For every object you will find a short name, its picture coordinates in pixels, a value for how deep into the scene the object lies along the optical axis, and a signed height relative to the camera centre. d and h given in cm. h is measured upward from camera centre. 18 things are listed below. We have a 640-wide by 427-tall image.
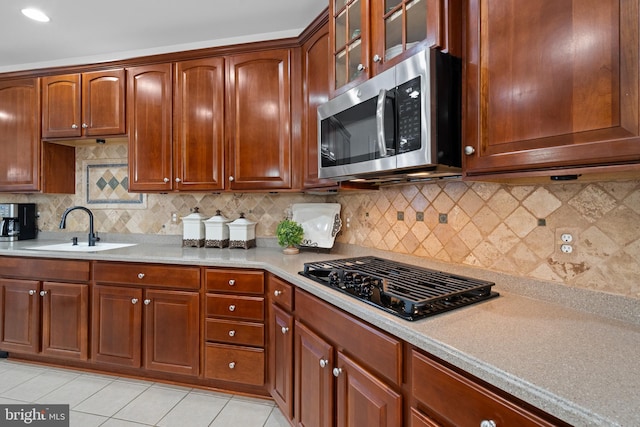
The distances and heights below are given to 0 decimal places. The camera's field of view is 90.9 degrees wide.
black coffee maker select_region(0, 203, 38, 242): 285 -7
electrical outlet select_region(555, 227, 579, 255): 110 -10
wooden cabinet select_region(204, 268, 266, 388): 198 -73
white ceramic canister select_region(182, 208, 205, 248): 260 -14
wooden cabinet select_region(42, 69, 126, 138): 255 +91
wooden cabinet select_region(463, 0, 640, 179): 72 +34
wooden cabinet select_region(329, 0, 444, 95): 111 +76
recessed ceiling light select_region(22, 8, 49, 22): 208 +135
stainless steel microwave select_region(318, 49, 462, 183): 109 +36
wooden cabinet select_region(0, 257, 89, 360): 230 -72
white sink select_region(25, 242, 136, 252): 254 -28
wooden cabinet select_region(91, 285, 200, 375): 211 -79
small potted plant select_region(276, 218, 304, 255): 222 -16
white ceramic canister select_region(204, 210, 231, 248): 254 -15
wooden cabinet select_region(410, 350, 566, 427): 65 -44
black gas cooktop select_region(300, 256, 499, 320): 101 -27
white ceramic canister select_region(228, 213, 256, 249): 250 -16
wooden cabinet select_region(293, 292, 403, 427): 101 -61
